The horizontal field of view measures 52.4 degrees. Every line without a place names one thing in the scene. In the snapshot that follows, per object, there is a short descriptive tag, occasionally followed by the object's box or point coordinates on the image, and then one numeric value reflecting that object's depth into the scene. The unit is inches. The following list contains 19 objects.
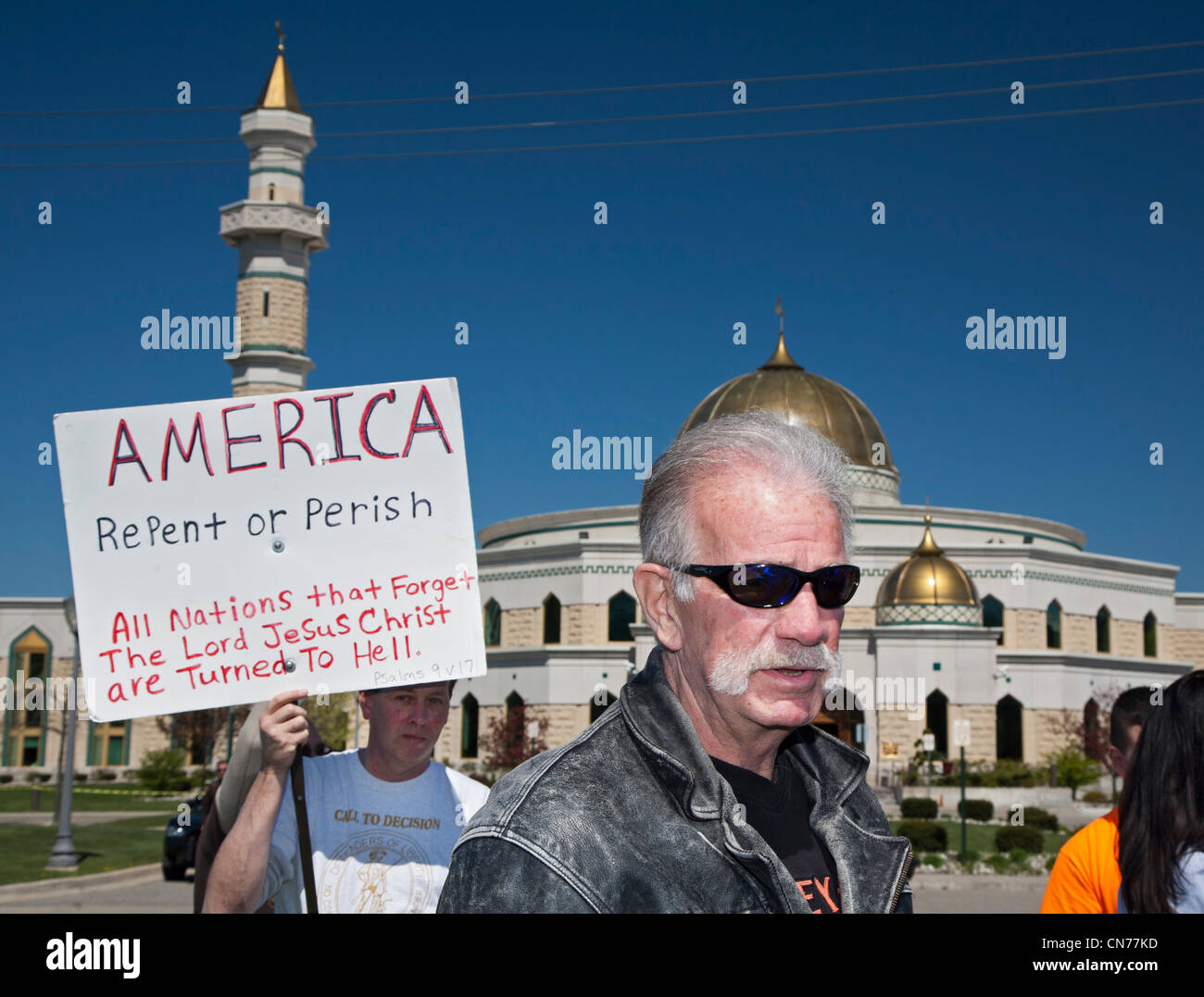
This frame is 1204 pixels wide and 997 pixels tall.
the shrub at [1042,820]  927.0
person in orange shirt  143.5
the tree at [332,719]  1529.3
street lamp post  638.5
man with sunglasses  84.6
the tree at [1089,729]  1416.1
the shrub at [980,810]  1028.5
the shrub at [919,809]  1002.1
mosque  1408.7
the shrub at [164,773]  1382.9
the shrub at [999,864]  705.0
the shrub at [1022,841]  757.3
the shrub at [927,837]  756.6
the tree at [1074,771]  1201.4
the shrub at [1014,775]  1264.8
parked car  622.8
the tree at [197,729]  1596.9
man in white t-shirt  137.1
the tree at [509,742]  1478.8
